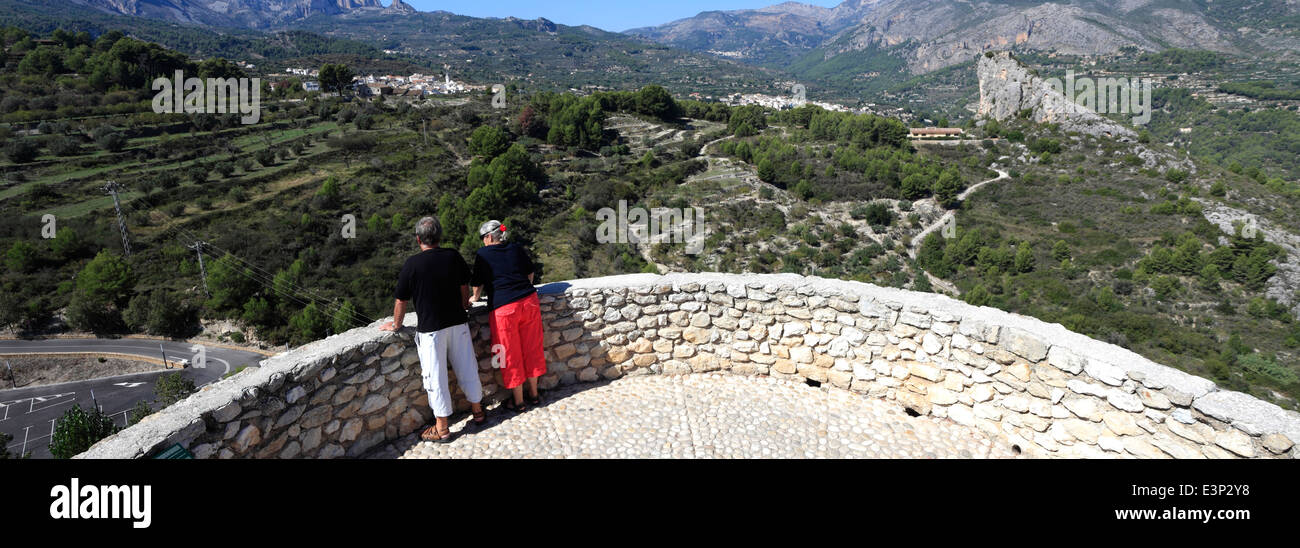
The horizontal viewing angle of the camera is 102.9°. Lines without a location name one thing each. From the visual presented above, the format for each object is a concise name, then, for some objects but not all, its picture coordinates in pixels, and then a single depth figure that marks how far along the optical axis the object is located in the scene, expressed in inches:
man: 142.9
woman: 159.8
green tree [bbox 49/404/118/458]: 369.7
